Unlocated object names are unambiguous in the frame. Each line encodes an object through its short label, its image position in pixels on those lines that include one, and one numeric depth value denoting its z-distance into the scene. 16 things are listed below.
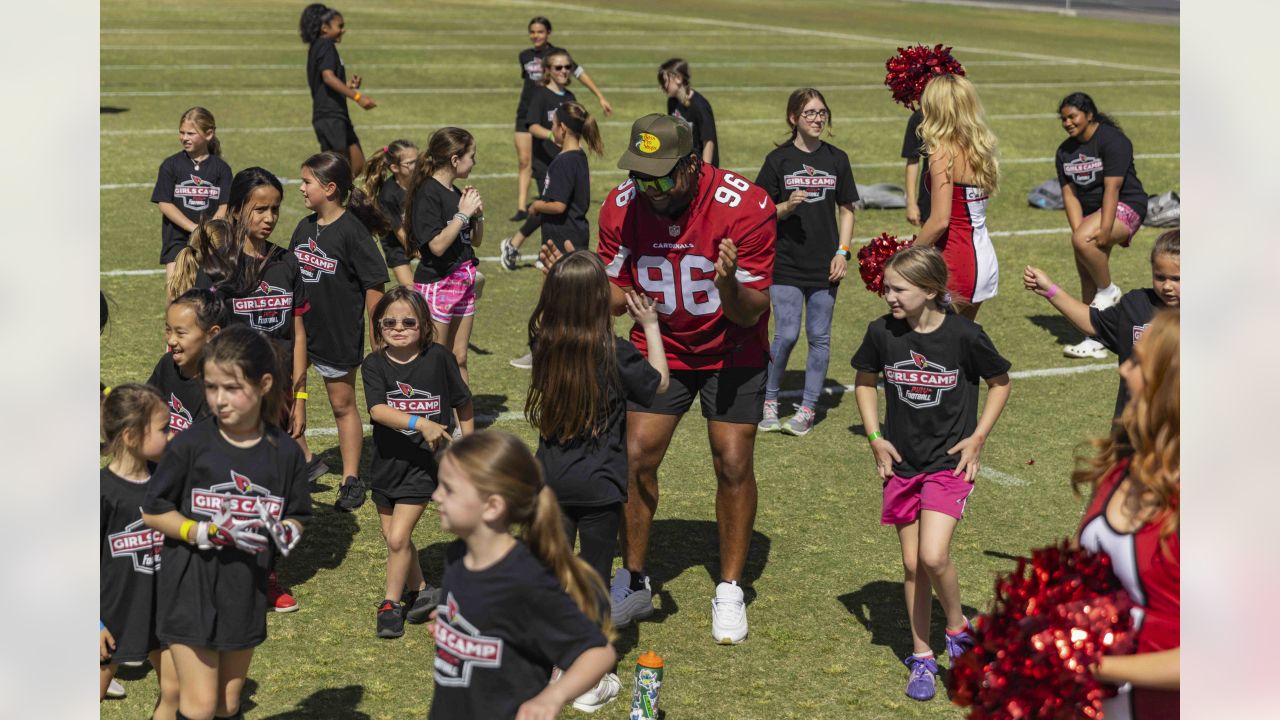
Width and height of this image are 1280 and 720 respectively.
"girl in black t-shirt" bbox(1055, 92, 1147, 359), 11.08
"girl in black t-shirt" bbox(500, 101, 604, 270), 10.35
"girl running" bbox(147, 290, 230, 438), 6.04
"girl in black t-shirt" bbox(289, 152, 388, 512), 7.74
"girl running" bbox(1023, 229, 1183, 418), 5.45
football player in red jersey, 6.40
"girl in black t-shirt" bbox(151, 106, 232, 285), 9.56
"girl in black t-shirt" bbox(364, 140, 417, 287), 9.09
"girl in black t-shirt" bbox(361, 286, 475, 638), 6.46
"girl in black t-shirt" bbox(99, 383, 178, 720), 5.01
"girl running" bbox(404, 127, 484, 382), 8.65
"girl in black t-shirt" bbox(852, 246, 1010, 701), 5.90
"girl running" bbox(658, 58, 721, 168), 13.49
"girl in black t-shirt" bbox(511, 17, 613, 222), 16.06
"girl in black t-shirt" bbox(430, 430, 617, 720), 3.89
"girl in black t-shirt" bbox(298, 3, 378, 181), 15.62
